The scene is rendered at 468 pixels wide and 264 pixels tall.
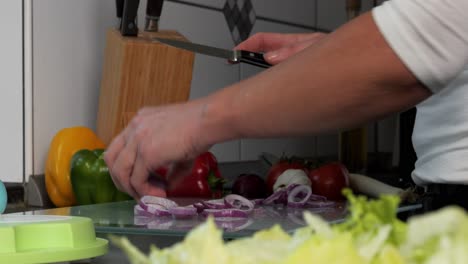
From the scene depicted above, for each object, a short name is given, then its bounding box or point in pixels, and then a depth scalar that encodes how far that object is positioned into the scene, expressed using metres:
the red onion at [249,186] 1.98
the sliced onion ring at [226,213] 1.56
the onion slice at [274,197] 1.78
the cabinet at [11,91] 1.78
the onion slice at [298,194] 1.78
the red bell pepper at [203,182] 1.97
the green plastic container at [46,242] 1.21
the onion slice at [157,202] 1.53
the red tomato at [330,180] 2.08
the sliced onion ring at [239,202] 1.65
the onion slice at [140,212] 1.55
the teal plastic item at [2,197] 1.42
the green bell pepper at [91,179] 1.80
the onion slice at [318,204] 1.78
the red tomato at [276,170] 2.08
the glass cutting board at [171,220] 1.40
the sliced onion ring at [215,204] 1.60
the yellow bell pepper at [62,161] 1.82
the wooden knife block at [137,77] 1.81
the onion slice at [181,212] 1.55
